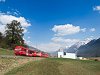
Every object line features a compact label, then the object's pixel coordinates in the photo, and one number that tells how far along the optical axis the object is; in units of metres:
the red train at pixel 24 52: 24.11
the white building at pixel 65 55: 31.13
